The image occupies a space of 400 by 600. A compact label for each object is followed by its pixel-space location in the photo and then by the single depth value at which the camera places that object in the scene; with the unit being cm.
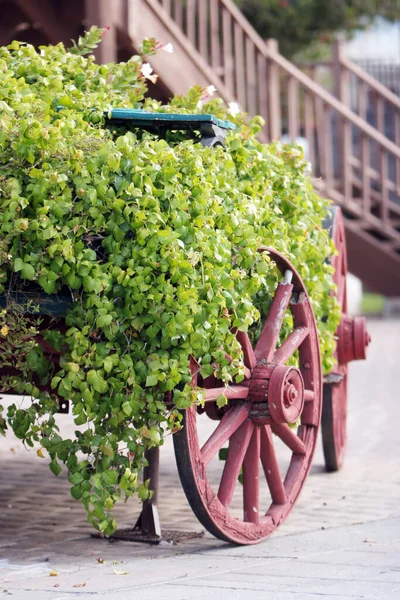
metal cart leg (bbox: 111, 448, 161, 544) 867
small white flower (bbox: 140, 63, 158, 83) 898
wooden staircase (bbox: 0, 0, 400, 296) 1816
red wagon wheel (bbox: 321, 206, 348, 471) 1148
